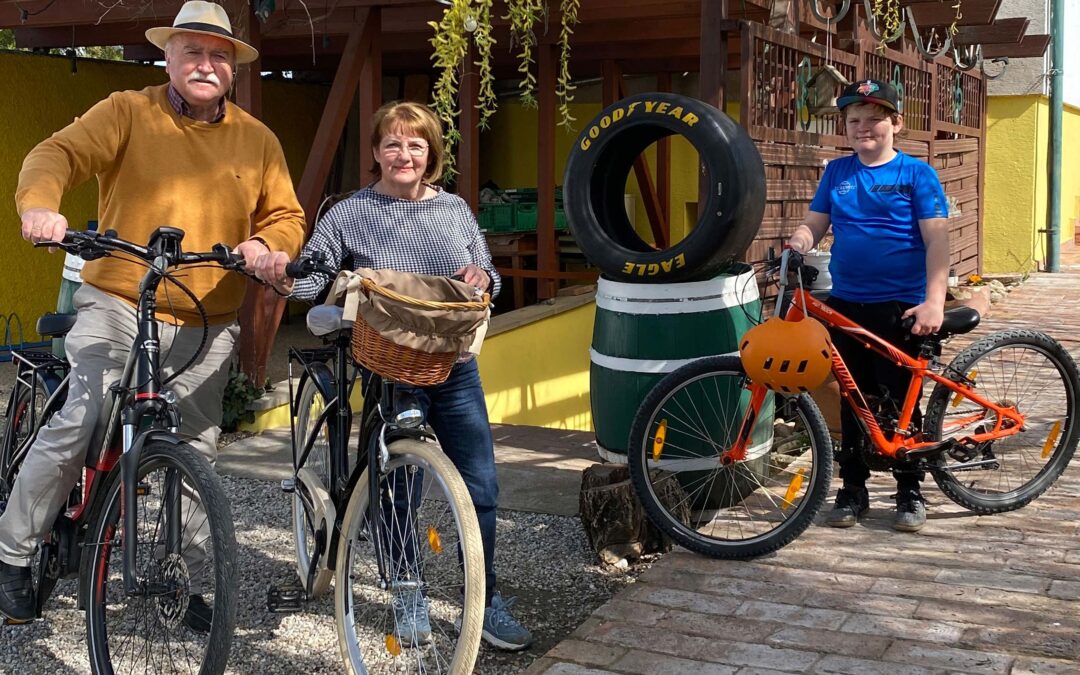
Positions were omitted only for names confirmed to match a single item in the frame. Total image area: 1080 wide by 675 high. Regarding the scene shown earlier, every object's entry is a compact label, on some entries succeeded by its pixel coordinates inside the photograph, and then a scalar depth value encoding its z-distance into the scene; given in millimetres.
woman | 3277
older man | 3166
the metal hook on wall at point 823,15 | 6132
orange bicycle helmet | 3768
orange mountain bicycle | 3965
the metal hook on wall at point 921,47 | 8057
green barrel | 4324
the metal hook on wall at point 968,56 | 10664
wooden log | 4234
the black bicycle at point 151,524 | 2750
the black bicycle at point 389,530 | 2781
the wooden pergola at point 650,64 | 6301
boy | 4059
